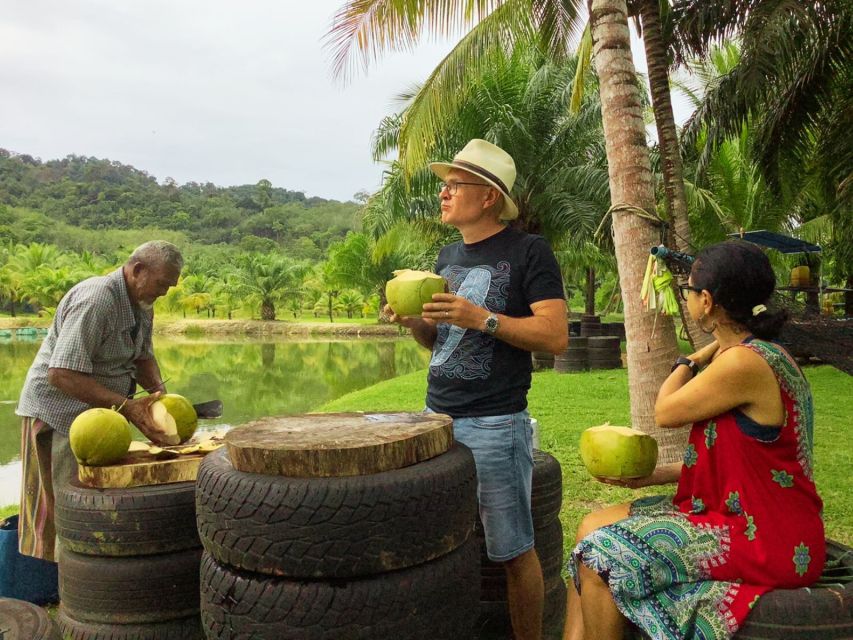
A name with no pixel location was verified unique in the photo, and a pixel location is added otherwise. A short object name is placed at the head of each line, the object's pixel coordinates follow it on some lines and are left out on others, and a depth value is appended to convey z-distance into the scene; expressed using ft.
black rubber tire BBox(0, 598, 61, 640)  7.39
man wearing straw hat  8.84
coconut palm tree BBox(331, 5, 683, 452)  16.46
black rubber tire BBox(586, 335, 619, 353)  51.08
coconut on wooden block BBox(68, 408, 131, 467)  9.90
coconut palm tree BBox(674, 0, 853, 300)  29.78
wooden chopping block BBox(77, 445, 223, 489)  10.01
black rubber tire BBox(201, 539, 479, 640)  7.06
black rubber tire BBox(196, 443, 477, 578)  7.07
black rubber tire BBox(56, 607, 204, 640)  9.68
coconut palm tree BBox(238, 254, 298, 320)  150.30
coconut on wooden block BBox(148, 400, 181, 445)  11.56
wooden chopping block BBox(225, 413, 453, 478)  7.39
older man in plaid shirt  11.14
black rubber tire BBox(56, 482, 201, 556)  9.59
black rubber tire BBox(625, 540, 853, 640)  6.52
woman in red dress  6.83
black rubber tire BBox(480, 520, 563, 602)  10.46
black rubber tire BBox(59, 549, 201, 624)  9.64
